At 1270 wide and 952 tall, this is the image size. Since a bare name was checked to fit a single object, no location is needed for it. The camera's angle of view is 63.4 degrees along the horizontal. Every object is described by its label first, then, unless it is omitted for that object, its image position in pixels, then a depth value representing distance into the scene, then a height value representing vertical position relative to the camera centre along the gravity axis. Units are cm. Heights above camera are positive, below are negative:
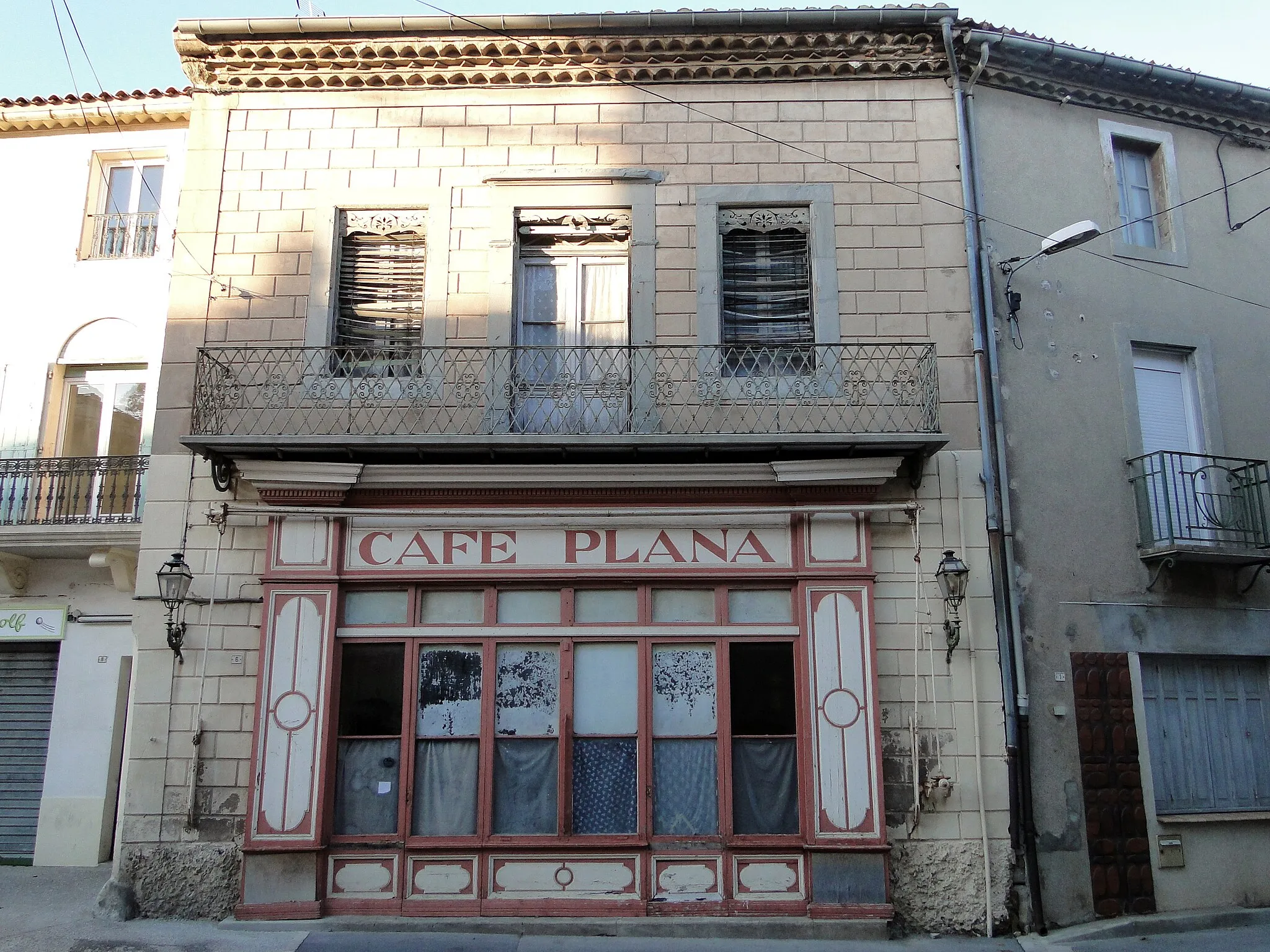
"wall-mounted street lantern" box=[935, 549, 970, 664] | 874 +121
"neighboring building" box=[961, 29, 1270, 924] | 906 +252
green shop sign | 1230 +126
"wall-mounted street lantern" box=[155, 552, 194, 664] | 881 +119
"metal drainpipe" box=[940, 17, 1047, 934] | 873 +188
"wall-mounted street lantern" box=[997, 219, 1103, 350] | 911 +431
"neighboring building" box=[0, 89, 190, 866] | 1191 +363
